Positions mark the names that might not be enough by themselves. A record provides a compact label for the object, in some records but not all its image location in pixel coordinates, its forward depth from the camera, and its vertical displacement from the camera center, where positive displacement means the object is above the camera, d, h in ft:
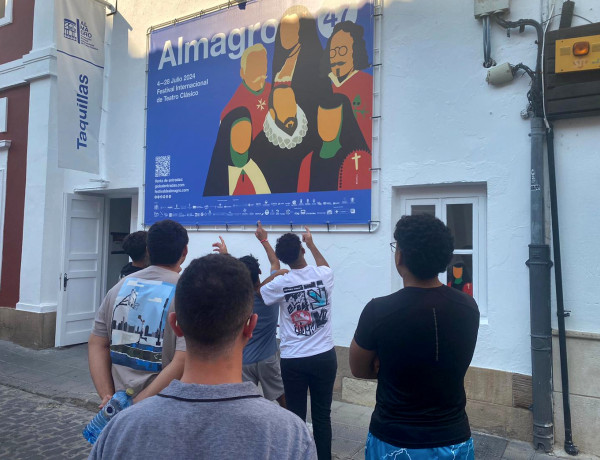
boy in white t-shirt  11.71 -2.06
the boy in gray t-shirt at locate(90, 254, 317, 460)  3.79 -1.24
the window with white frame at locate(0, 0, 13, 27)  29.30 +13.84
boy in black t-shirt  6.84 -1.42
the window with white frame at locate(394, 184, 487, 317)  16.25 +0.86
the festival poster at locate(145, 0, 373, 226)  18.25 +5.52
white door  26.71 -1.25
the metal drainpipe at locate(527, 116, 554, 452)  14.03 -1.55
